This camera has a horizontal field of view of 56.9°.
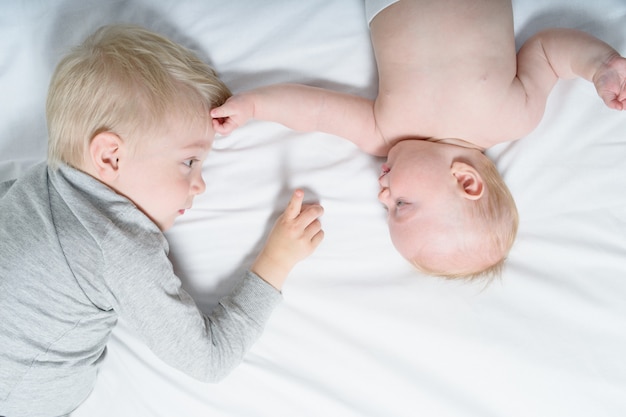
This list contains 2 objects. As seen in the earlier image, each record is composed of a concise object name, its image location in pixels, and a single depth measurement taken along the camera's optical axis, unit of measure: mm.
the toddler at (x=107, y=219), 1129
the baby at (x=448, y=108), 1167
